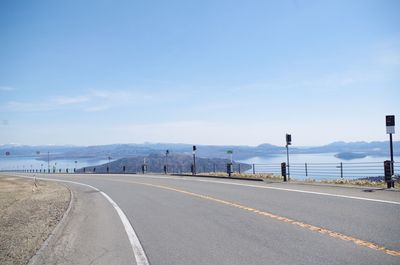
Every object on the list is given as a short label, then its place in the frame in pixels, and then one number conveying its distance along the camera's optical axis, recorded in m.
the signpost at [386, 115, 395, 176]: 17.23
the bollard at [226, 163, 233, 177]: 32.31
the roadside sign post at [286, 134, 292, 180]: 25.38
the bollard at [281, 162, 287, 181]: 24.00
